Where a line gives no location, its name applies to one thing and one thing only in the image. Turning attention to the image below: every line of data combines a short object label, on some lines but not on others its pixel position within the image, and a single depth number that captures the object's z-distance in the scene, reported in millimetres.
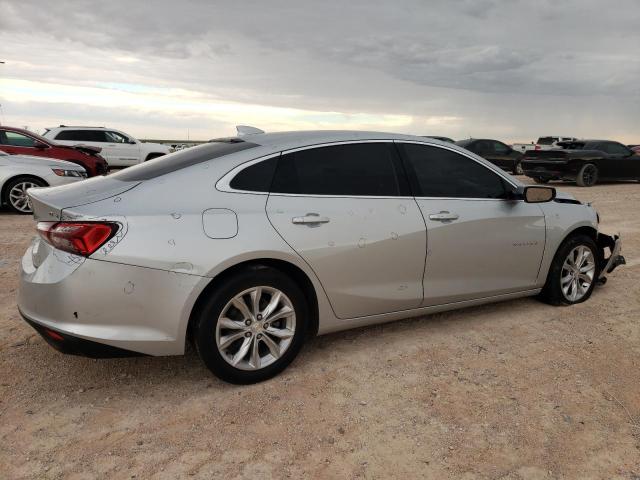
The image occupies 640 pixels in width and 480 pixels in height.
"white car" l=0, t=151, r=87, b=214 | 8719
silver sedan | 2740
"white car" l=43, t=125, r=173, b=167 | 16969
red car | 10977
